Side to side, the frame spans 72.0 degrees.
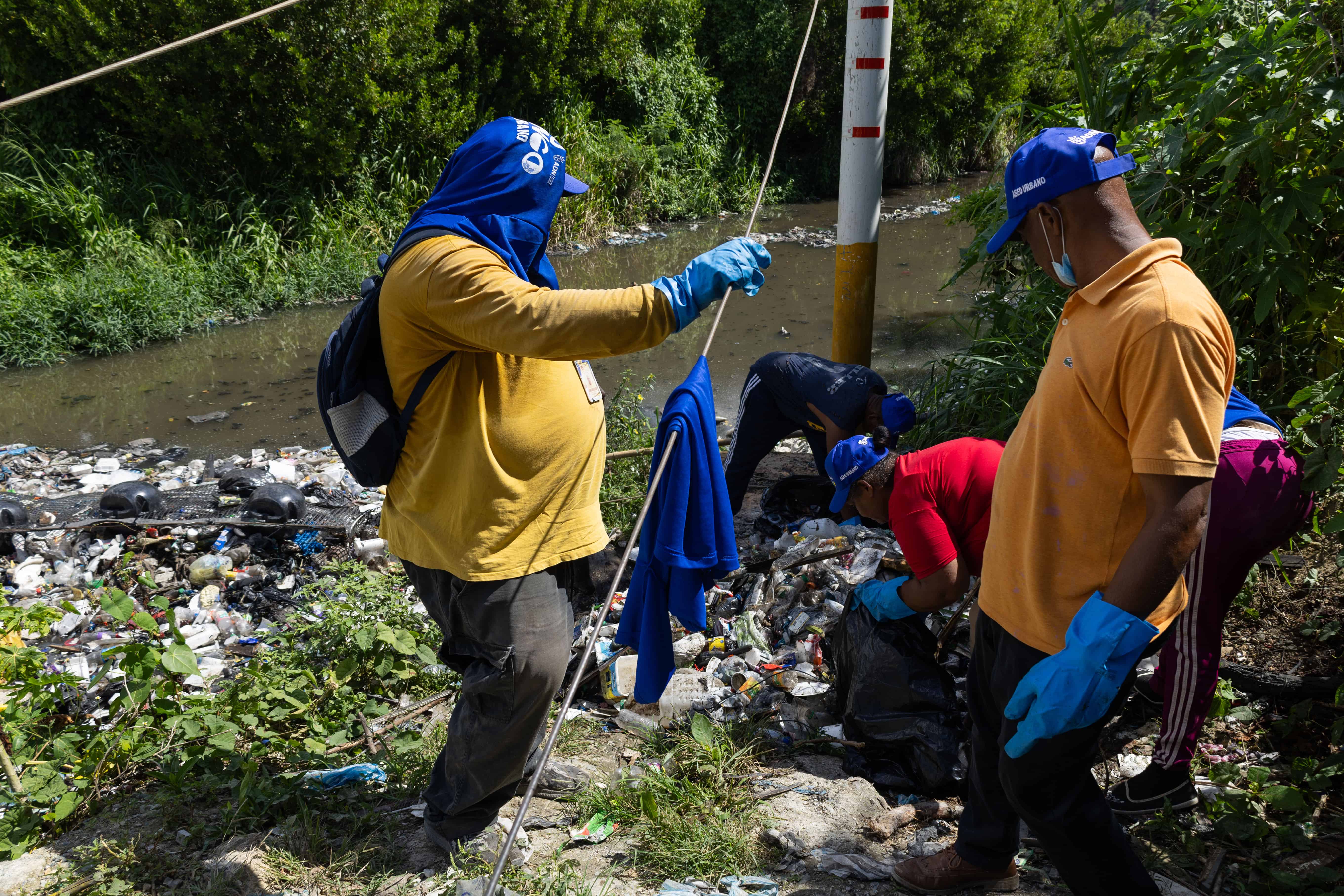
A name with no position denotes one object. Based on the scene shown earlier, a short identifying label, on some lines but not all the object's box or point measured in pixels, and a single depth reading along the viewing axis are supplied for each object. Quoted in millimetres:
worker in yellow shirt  2010
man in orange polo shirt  1552
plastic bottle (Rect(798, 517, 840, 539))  4227
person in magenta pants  2387
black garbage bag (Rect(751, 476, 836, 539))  4582
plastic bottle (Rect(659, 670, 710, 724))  3174
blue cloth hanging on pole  2650
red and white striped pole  4348
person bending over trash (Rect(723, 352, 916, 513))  4004
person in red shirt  2732
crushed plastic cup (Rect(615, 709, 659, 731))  3131
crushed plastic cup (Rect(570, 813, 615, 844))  2592
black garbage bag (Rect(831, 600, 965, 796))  2744
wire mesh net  4457
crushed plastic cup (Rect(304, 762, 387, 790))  2768
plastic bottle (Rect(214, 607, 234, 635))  3873
